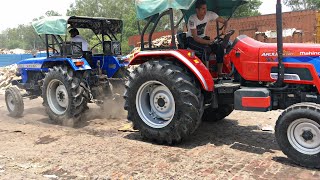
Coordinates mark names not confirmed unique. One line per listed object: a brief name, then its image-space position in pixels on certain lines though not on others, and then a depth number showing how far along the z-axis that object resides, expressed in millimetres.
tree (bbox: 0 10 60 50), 62368
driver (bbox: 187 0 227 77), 4503
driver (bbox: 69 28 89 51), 6473
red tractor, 3527
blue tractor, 5830
